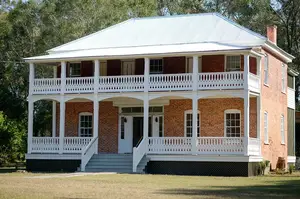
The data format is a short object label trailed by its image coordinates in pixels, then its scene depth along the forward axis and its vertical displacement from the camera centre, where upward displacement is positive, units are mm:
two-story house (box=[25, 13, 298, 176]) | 32656 +2372
